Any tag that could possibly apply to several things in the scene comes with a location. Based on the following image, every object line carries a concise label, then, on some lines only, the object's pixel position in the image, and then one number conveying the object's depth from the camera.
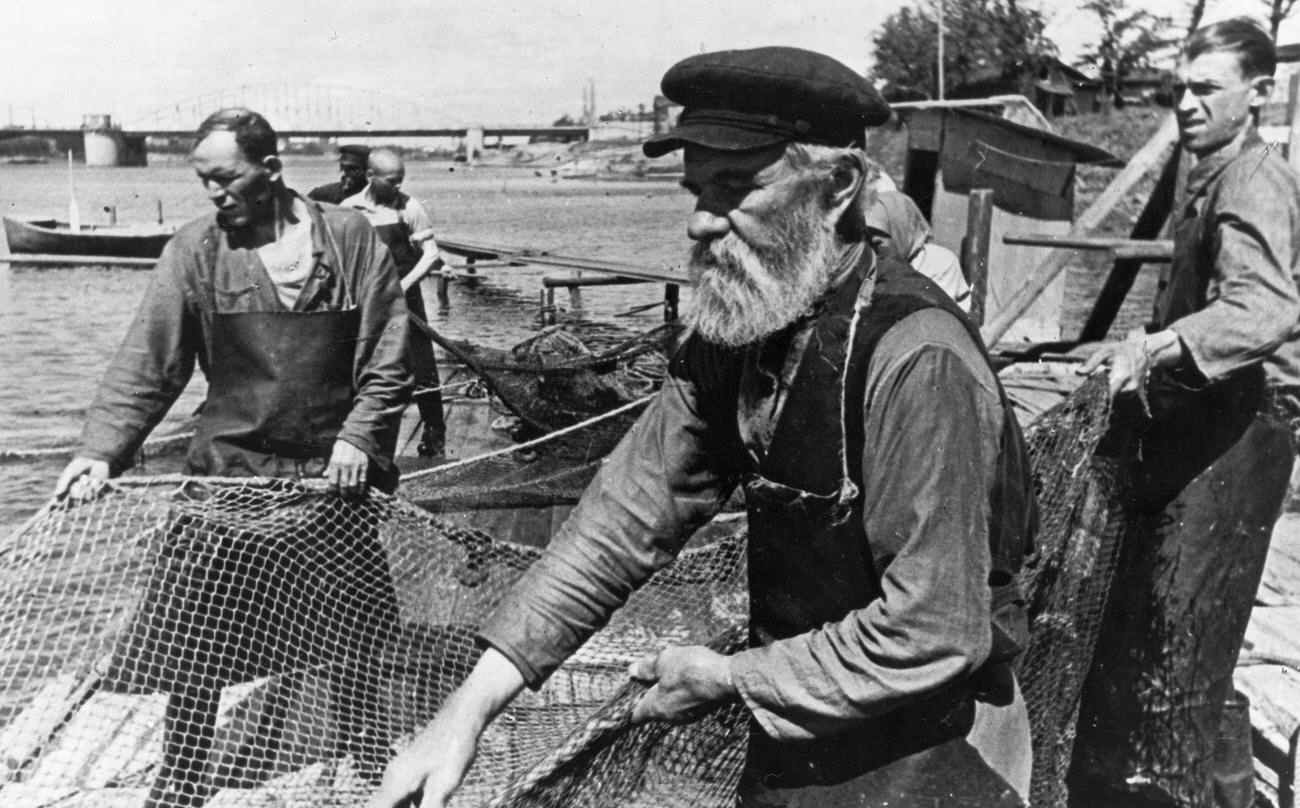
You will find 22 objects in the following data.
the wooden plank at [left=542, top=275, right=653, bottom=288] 13.25
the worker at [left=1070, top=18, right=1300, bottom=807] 3.22
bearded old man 1.67
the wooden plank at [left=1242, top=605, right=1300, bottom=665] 4.35
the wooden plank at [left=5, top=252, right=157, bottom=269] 36.12
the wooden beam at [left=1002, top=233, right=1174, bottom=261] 5.55
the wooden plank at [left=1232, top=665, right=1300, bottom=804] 3.71
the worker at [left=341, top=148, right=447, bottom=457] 9.55
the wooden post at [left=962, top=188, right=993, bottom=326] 8.95
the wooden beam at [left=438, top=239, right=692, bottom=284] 14.83
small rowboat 36.41
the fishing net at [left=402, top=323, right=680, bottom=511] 8.00
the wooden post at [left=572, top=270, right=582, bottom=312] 16.81
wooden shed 11.62
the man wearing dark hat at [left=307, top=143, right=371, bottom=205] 10.17
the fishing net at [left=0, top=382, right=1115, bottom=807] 2.98
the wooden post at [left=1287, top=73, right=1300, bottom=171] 6.98
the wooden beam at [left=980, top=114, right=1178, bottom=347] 7.90
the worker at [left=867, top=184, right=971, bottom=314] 4.56
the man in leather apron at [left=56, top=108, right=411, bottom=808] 3.57
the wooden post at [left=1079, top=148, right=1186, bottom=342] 8.26
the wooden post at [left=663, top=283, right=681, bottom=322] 13.81
